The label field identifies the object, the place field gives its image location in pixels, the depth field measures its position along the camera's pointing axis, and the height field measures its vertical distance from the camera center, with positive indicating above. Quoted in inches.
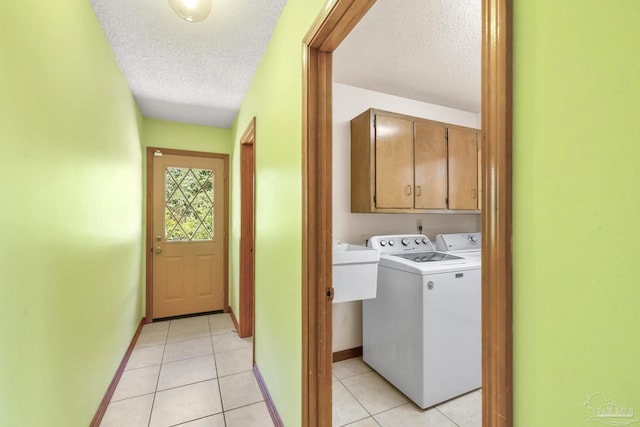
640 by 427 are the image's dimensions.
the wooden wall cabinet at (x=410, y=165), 92.5 +17.2
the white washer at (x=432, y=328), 71.5 -31.6
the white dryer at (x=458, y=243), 105.5 -12.5
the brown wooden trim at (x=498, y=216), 18.2 -0.3
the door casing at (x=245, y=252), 114.9 -16.1
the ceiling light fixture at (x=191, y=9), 57.7 +43.9
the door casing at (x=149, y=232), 129.5 -8.5
